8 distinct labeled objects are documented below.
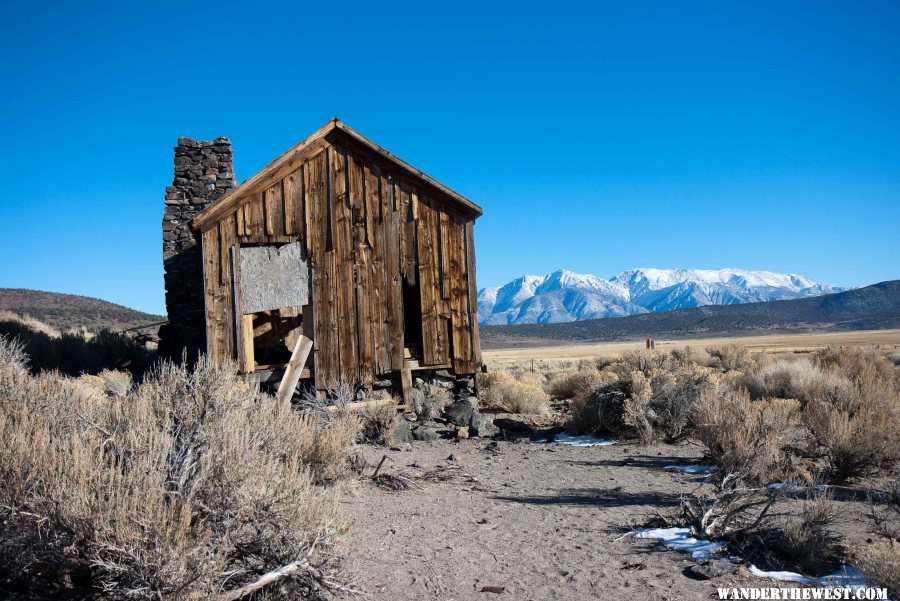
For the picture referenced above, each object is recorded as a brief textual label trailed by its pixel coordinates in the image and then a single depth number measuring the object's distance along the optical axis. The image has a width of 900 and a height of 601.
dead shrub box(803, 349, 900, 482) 7.19
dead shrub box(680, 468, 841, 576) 4.99
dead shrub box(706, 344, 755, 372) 21.17
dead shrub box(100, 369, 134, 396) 11.25
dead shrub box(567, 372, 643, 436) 11.14
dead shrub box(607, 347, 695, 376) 16.77
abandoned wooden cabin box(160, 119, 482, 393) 10.72
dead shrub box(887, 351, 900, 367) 21.93
